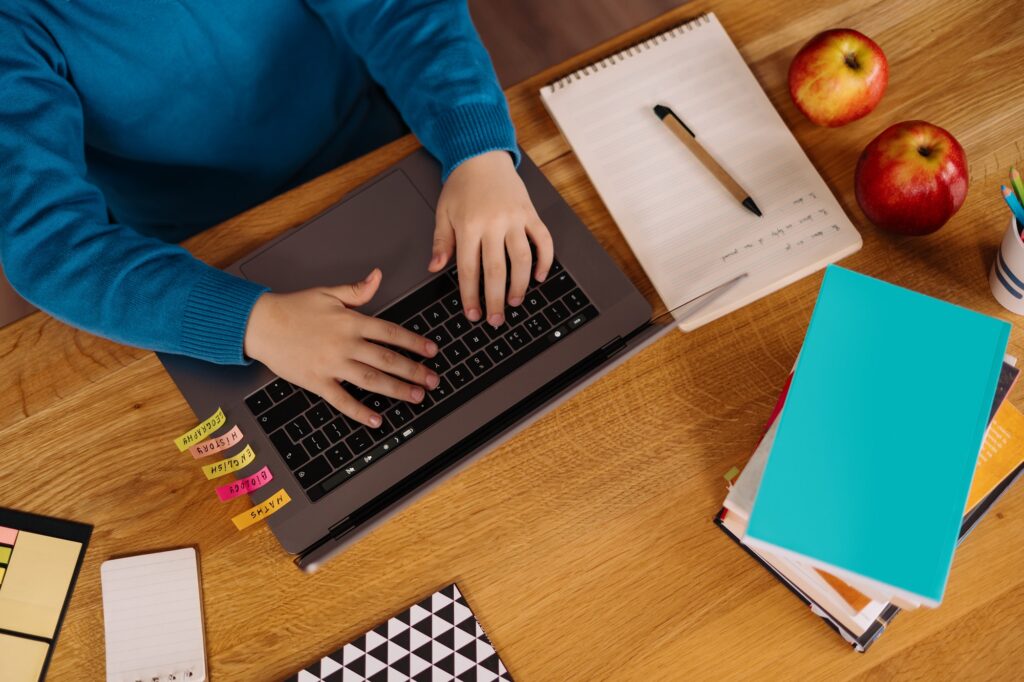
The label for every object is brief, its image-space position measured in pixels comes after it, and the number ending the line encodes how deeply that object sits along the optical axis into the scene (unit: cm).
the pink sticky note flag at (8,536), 71
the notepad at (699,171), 75
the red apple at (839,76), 75
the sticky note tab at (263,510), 70
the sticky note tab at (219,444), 72
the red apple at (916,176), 70
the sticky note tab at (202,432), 73
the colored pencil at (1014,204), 65
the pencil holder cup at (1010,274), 67
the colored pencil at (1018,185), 66
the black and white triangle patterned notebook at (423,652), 67
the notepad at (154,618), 68
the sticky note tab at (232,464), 71
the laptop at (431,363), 70
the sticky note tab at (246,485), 71
